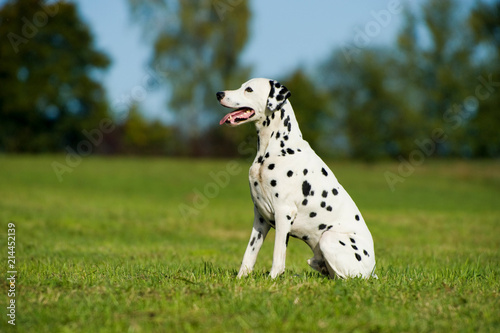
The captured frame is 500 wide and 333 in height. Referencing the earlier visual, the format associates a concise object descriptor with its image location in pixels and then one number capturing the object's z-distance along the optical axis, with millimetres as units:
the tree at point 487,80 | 46188
